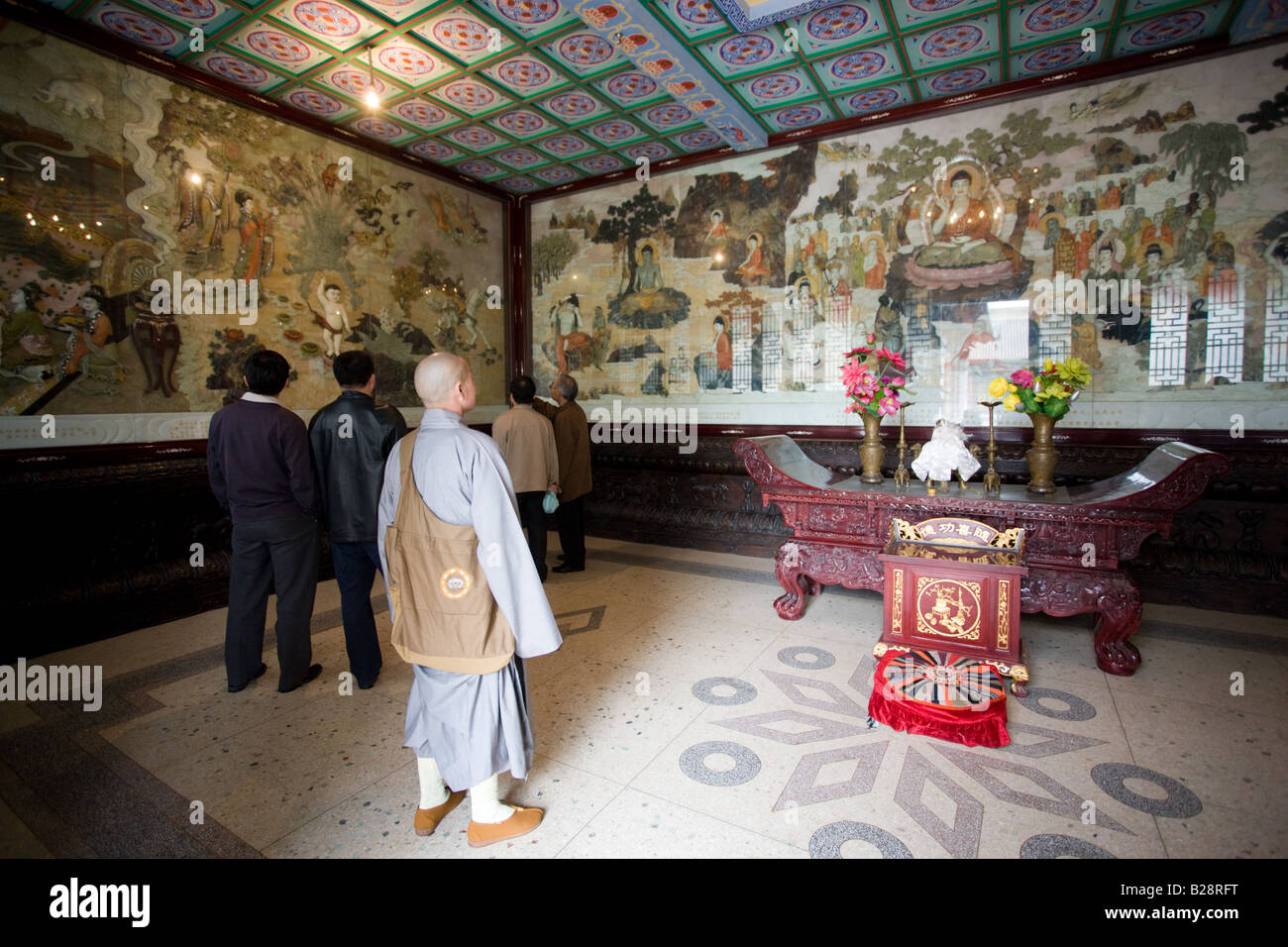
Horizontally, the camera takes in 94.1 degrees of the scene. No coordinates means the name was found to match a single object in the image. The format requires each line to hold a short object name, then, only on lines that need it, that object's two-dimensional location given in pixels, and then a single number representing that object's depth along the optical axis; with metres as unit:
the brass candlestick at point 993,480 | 4.24
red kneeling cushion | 2.72
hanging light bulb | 5.20
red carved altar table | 3.38
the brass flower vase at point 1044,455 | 4.10
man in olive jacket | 5.79
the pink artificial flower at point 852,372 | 4.53
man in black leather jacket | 3.22
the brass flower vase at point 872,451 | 4.66
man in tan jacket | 5.14
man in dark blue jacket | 3.16
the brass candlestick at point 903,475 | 4.43
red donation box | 3.10
